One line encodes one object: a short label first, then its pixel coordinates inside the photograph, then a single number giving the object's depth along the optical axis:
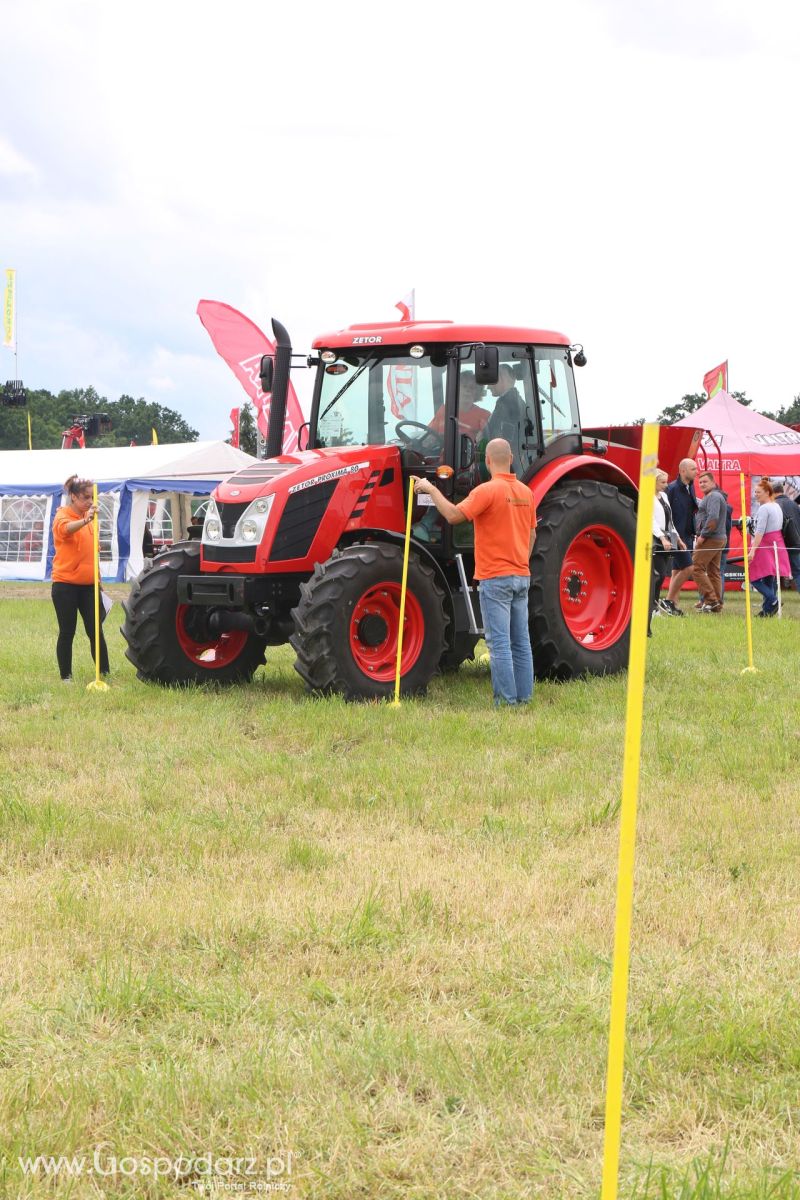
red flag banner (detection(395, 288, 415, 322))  17.52
